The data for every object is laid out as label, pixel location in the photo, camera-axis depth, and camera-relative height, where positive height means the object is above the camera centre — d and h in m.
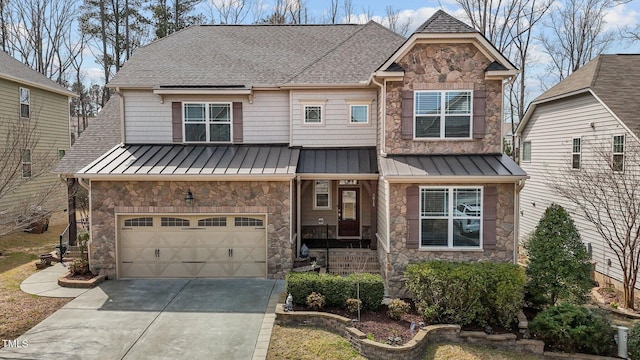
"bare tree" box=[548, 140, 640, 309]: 10.69 -0.76
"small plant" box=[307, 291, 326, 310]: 9.04 -3.00
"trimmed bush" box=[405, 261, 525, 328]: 8.70 -2.78
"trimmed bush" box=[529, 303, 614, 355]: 8.08 -3.31
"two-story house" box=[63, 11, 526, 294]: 10.73 +0.33
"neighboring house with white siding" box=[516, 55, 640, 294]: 12.11 +1.29
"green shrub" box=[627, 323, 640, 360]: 7.87 -3.49
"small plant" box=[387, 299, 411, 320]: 8.92 -3.14
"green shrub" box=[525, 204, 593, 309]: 9.16 -2.18
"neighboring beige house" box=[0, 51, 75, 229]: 17.17 +2.85
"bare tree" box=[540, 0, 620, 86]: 24.50 +8.35
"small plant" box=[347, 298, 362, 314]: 8.94 -3.05
